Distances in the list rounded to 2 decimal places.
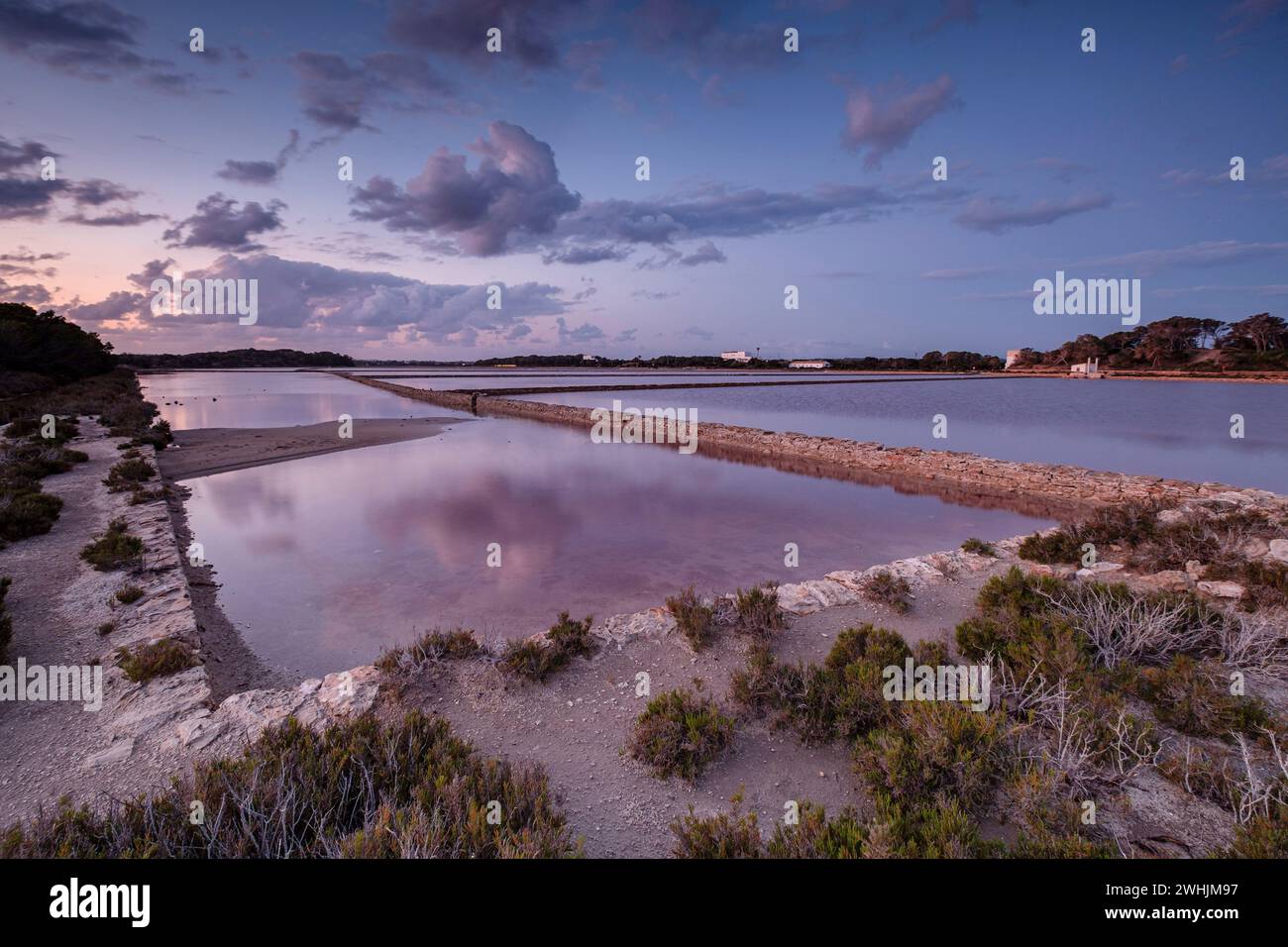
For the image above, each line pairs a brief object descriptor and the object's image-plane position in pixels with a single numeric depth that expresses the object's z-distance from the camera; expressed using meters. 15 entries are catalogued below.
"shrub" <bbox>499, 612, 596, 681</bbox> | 5.55
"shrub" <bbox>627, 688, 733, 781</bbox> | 4.19
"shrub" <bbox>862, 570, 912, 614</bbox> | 7.15
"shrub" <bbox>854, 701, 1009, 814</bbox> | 3.60
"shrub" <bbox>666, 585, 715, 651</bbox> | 6.28
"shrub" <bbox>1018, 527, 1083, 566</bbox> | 8.88
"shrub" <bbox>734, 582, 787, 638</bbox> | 6.36
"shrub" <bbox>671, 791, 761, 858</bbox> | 3.03
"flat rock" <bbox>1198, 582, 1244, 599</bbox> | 6.97
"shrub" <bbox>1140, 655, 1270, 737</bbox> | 4.30
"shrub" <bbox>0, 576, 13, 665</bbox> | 5.74
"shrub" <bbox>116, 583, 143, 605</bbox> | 7.23
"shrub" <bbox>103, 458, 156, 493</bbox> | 14.02
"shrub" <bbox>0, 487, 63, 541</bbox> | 9.84
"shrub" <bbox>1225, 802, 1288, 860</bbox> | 2.84
